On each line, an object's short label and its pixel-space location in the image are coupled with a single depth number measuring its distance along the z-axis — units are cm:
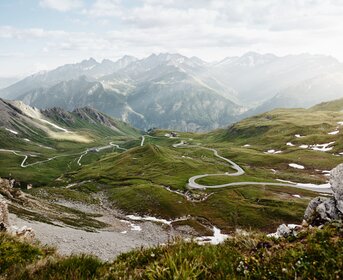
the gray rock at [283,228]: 1916
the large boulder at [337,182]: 1878
